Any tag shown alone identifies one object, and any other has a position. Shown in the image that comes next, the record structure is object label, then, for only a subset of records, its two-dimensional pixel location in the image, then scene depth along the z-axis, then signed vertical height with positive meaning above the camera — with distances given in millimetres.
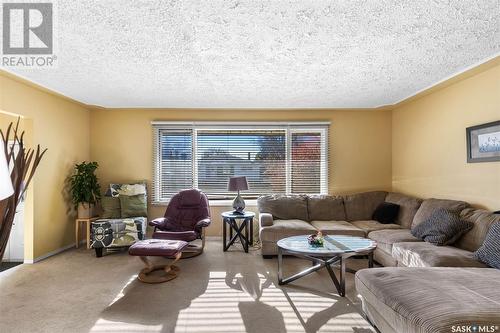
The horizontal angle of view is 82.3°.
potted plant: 4617 -336
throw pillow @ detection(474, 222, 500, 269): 2479 -739
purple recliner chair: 4387 -765
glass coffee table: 2994 -894
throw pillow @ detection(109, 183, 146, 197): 4910 -364
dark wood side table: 4551 -973
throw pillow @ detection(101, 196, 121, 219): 4797 -671
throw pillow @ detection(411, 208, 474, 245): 3104 -680
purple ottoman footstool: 3346 -994
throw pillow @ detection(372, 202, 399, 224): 4492 -727
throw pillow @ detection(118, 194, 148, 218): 4828 -642
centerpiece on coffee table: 3249 -837
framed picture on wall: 3223 +290
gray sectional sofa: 1664 -830
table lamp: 4762 -339
